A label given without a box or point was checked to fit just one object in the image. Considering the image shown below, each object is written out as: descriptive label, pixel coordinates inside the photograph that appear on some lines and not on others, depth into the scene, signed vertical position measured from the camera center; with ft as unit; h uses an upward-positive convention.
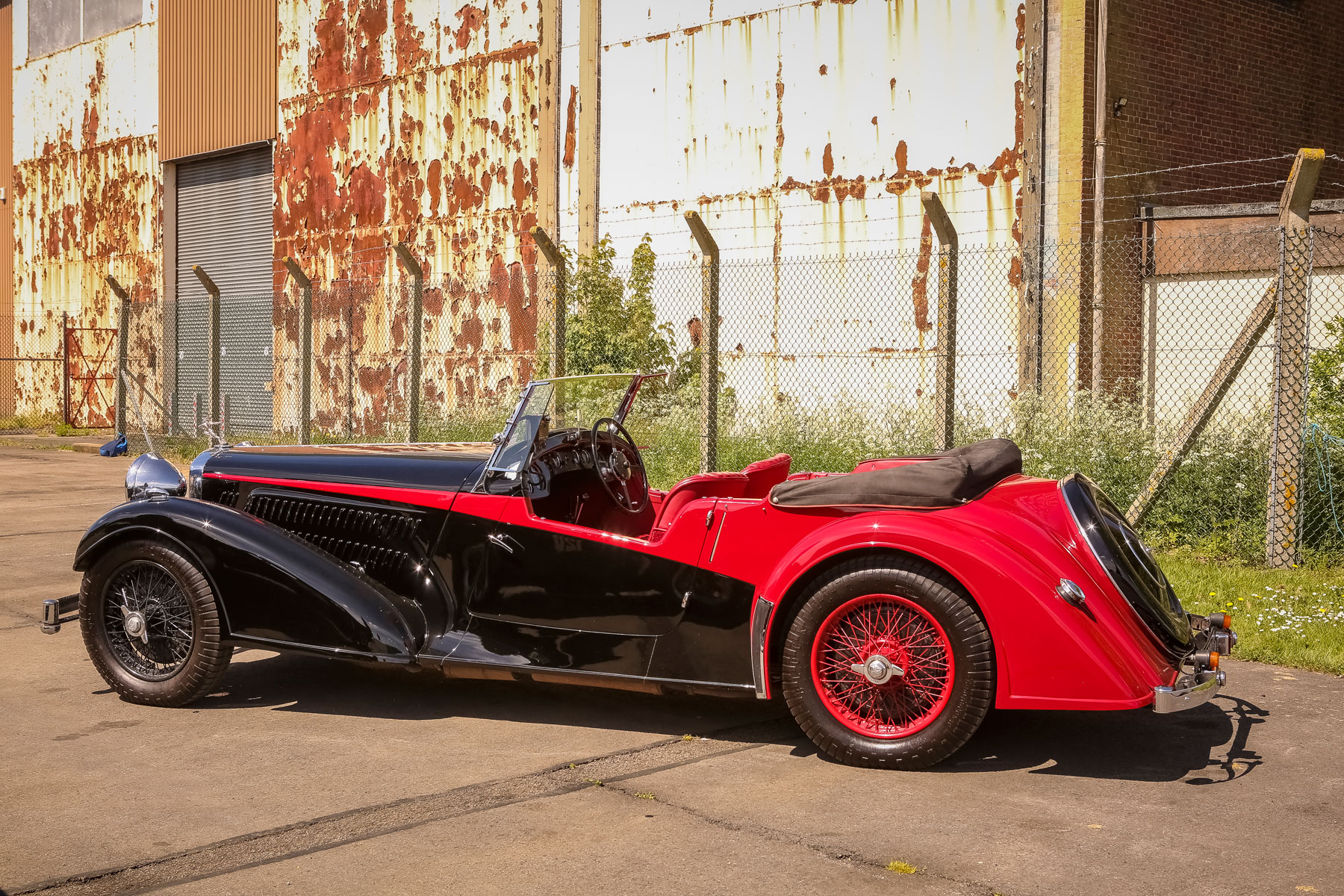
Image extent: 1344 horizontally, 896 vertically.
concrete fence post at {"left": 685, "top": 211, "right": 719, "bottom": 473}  30.60 +1.70
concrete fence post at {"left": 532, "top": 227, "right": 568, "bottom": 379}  34.32 +3.12
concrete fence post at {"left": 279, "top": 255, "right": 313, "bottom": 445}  42.37 +2.20
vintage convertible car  13.47 -1.90
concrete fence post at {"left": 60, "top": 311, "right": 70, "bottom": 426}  79.20 +2.73
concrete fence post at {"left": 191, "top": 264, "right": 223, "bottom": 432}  46.16 +2.48
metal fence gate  80.12 +2.53
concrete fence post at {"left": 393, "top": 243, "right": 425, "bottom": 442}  37.55 +2.61
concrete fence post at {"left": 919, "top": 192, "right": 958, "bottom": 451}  27.27 +2.08
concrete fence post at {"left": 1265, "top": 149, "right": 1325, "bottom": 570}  24.75 +0.76
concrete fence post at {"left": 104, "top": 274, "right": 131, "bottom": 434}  50.29 +2.91
